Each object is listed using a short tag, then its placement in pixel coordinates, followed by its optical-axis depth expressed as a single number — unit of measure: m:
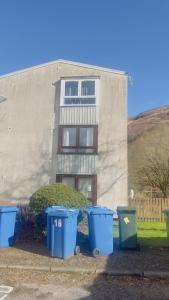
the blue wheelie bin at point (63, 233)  8.17
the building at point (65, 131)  17.56
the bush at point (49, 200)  10.36
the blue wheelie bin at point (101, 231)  8.46
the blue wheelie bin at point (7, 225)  9.23
